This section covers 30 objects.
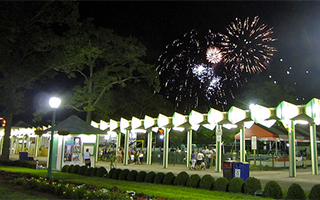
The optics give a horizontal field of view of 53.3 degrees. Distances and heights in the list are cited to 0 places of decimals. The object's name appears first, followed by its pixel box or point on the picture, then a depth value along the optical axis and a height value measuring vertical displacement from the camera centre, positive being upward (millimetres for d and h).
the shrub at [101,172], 16984 -1446
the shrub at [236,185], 11762 -1381
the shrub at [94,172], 17391 -1481
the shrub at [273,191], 10727 -1416
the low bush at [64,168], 19953 -1496
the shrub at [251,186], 11414 -1347
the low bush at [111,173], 16422 -1431
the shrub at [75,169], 18958 -1473
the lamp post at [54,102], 15788 +2039
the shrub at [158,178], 14327 -1433
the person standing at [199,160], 24625 -1004
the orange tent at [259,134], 25978 +1185
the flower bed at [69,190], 9680 -1561
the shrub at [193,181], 13033 -1394
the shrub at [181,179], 13555 -1384
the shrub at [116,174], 16148 -1455
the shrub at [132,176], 15320 -1455
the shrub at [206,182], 12566 -1401
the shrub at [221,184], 12117 -1412
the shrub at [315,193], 9852 -1333
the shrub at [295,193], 10109 -1383
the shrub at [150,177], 14625 -1435
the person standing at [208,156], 26594 -749
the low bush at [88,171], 17628 -1489
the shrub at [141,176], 15009 -1445
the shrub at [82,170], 18234 -1456
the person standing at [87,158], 20838 -888
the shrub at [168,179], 14012 -1435
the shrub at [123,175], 15758 -1458
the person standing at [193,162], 24791 -1176
